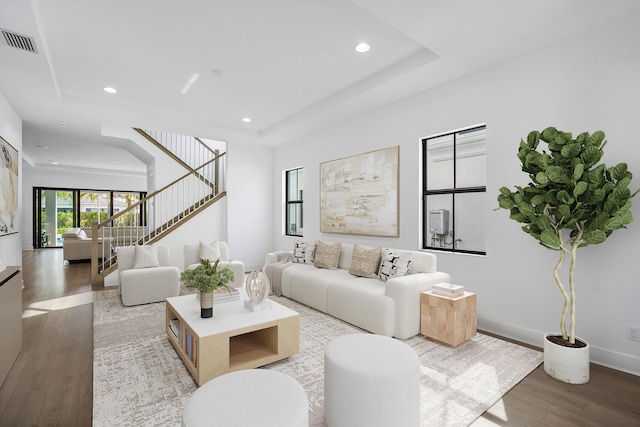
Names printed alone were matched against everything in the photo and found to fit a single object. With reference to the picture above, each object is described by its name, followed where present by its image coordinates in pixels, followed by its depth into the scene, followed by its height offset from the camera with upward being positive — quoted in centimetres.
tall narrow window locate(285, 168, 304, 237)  668 +22
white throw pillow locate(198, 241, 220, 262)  508 -65
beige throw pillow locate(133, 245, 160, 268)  456 -66
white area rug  197 -125
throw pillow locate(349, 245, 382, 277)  387 -64
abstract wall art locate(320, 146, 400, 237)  446 +27
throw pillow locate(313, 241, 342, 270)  446 -63
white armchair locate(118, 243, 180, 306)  417 -87
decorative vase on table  258 -76
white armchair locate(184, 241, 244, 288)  506 -73
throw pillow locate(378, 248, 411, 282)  346 -60
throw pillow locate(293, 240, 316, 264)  483 -63
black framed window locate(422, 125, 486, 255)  404 +23
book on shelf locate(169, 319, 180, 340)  280 -105
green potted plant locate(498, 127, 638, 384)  226 +7
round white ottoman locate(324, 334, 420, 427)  162 -93
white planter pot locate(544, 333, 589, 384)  234 -114
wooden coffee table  226 -100
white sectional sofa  309 -90
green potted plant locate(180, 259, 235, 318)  257 -58
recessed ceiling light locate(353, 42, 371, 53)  322 +171
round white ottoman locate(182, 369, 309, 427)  123 -81
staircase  666 +53
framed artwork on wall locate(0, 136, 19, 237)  408 +32
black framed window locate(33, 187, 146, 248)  1120 +11
